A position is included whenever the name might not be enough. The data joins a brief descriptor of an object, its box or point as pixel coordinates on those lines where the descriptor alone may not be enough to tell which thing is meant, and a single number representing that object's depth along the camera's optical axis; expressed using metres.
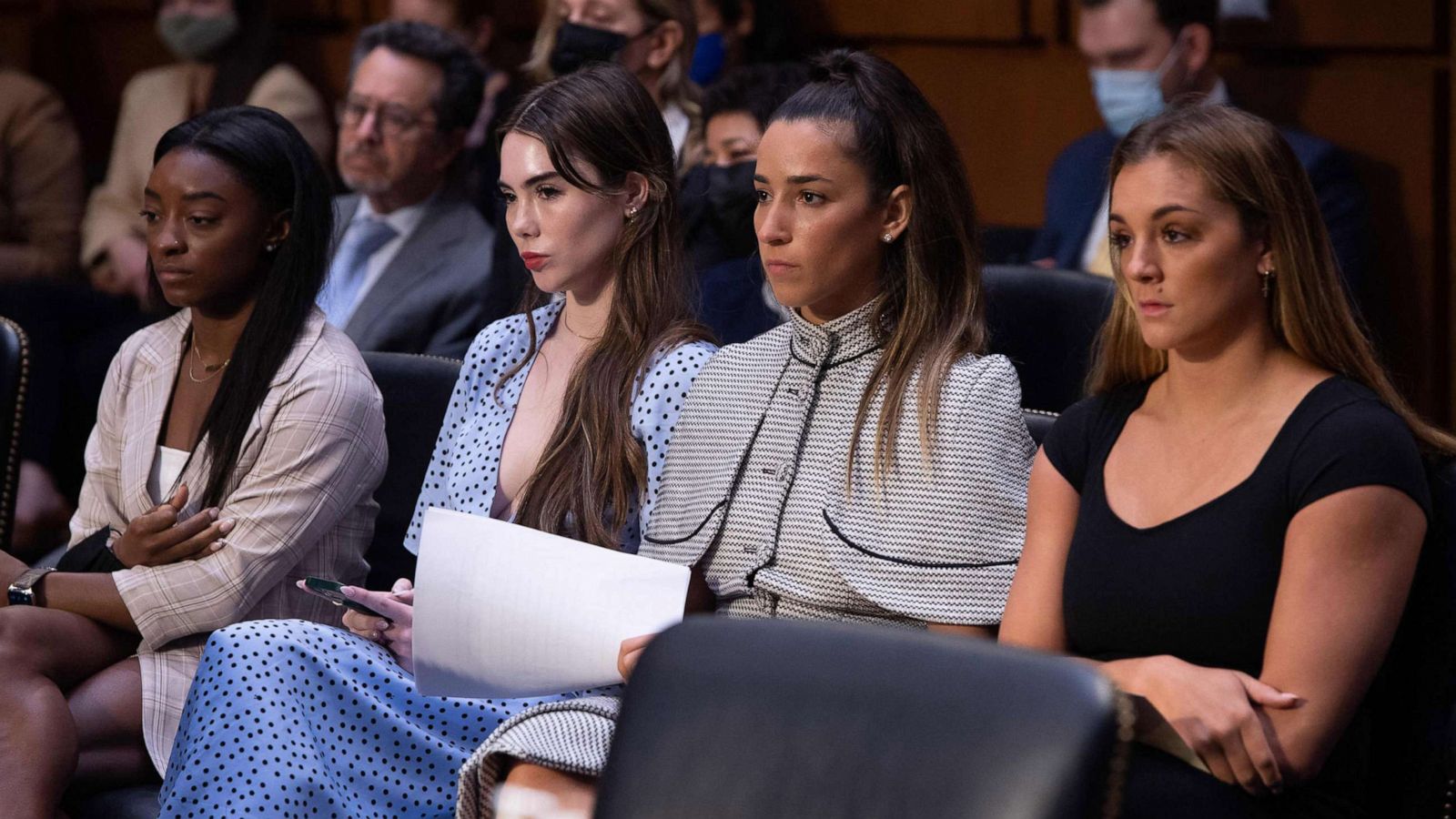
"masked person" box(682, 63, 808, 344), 6.47
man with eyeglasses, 7.85
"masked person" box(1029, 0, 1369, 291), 7.83
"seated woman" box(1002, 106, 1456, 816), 3.43
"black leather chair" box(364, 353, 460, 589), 5.58
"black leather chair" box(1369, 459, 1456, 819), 3.60
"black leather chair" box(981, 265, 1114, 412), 5.92
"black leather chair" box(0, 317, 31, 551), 5.82
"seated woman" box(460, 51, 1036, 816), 4.20
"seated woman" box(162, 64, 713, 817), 4.31
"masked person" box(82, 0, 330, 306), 10.35
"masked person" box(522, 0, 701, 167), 8.02
